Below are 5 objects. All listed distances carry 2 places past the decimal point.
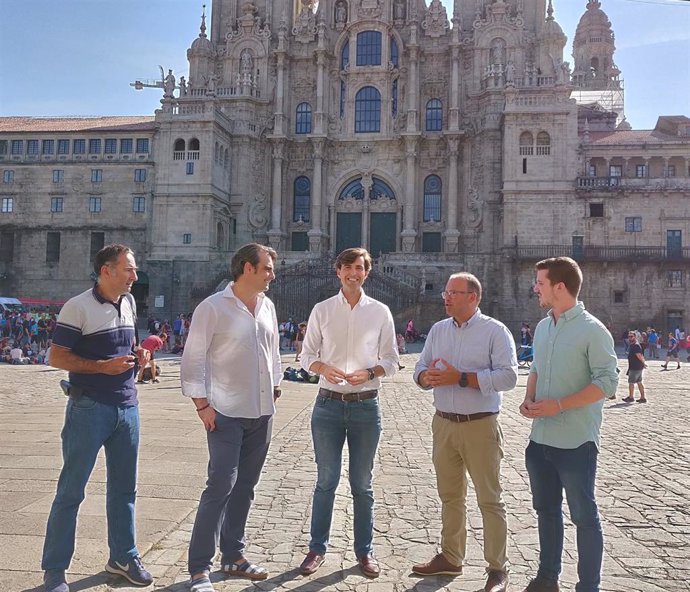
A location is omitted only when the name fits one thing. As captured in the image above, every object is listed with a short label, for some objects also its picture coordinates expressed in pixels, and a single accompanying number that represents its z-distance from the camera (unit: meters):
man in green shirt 4.16
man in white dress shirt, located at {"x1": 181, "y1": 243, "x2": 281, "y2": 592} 4.53
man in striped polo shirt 4.31
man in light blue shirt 4.63
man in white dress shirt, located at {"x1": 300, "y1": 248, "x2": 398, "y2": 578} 4.91
